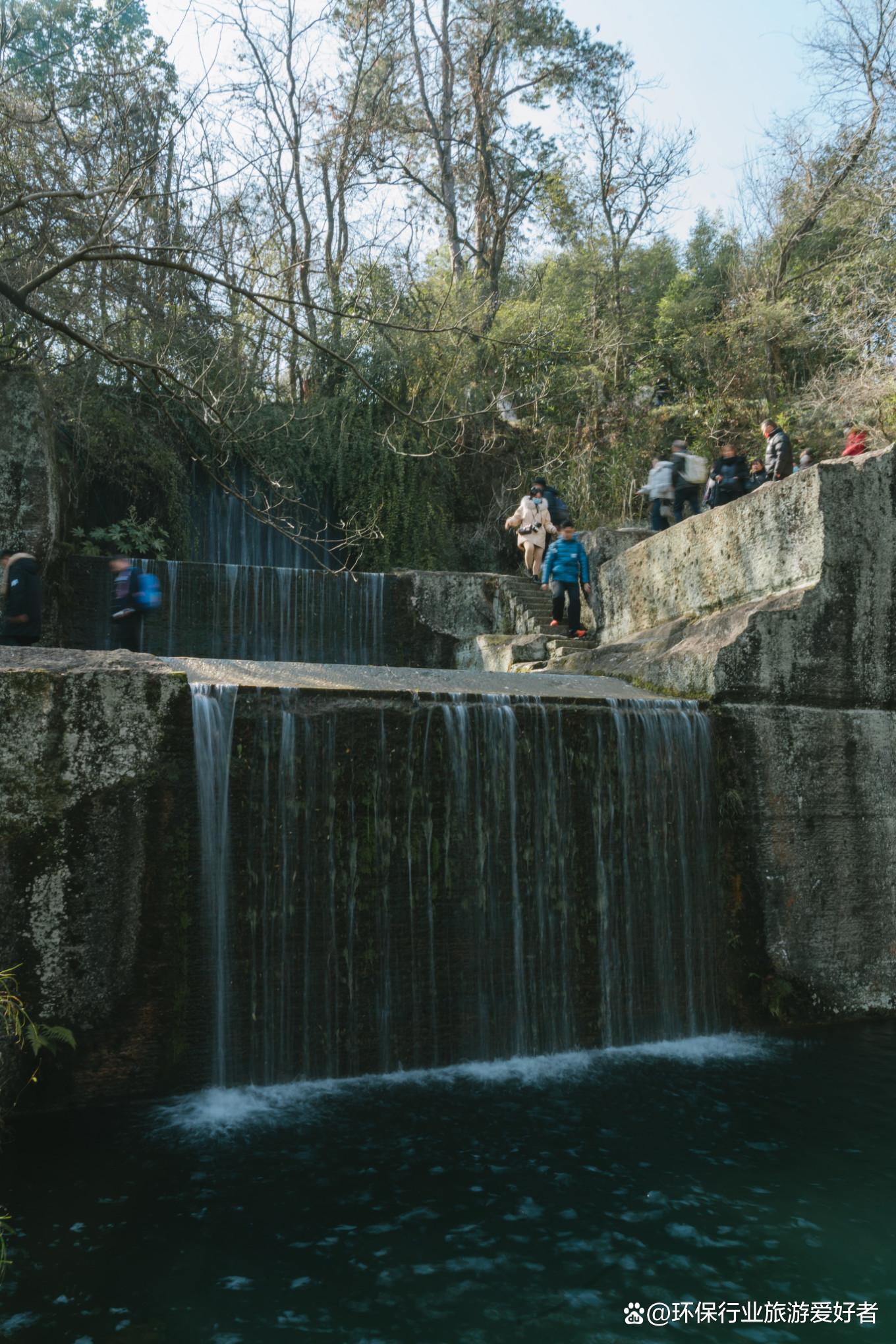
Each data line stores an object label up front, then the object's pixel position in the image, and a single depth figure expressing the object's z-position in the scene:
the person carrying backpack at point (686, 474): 11.73
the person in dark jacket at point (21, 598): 7.77
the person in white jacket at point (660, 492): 11.69
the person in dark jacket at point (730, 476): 11.32
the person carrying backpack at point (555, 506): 12.94
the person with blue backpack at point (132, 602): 8.86
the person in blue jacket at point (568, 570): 10.87
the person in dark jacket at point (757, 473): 13.50
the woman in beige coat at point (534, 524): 12.90
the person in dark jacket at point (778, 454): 10.98
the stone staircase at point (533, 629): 10.38
